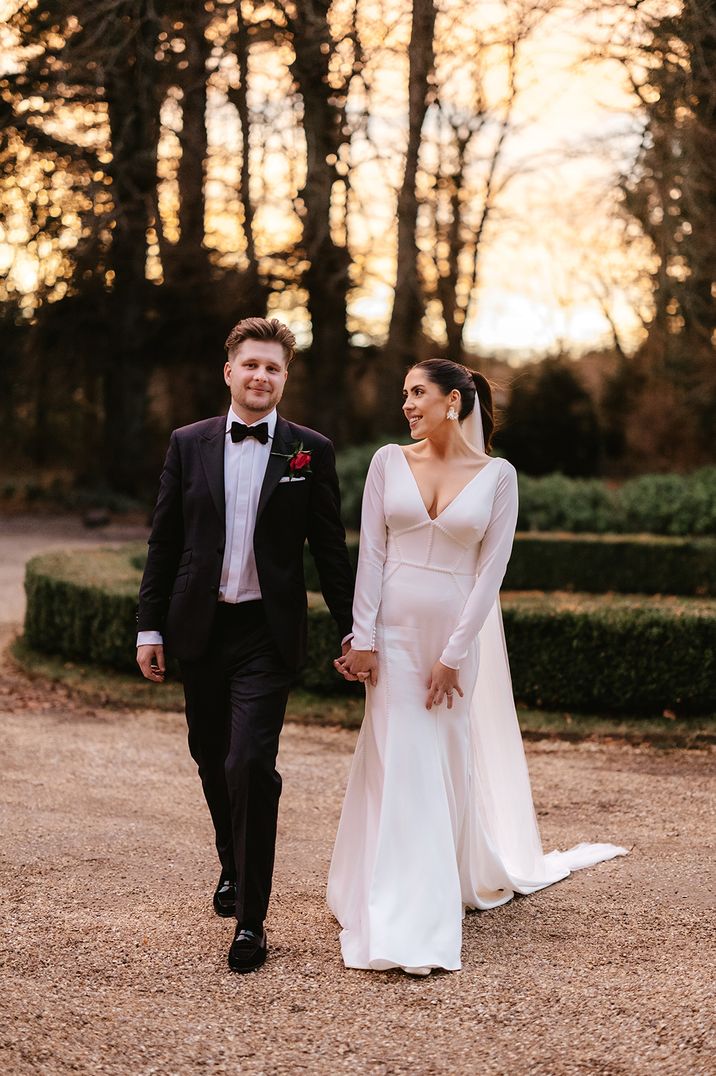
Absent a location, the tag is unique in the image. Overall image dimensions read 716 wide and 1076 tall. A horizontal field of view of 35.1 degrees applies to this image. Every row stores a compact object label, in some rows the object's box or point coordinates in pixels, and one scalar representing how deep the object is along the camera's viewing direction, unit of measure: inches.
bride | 139.4
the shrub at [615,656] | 275.9
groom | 135.4
